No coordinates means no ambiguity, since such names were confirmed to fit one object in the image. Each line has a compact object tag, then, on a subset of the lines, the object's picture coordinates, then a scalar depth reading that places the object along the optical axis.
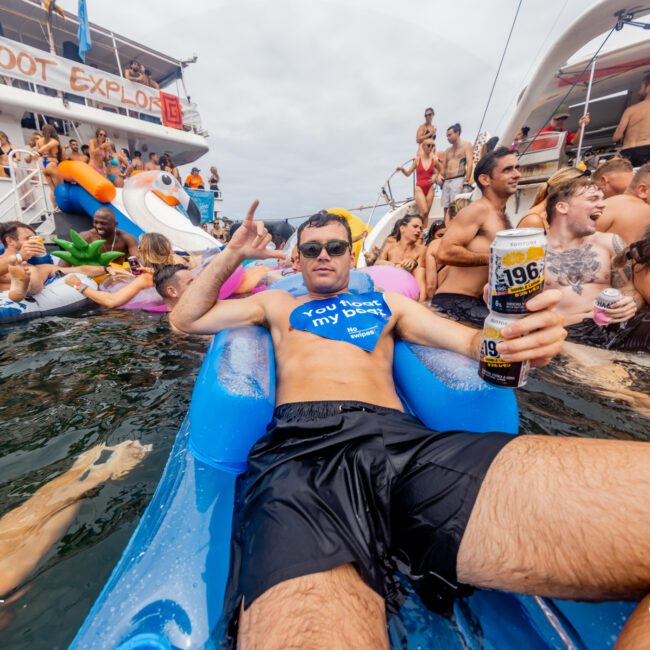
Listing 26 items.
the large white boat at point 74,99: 8.50
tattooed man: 2.60
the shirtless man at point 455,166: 6.64
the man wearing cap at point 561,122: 7.06
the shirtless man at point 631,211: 2.87
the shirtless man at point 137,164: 11.09
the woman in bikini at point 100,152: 8.69
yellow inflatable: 6.99
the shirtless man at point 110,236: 5.81
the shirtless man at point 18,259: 3.96
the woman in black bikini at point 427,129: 6.92
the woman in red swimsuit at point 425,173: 6.97
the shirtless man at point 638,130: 4.86
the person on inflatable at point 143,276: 4.18
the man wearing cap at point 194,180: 13.32
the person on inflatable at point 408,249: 5.00
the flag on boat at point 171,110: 12.82
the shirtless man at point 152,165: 11.02
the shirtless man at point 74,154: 8.41
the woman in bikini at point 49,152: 7.31
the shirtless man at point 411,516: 0.83
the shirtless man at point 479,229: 2.98
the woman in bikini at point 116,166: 7.91
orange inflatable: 6.42
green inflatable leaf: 5.34
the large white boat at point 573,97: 5.43
